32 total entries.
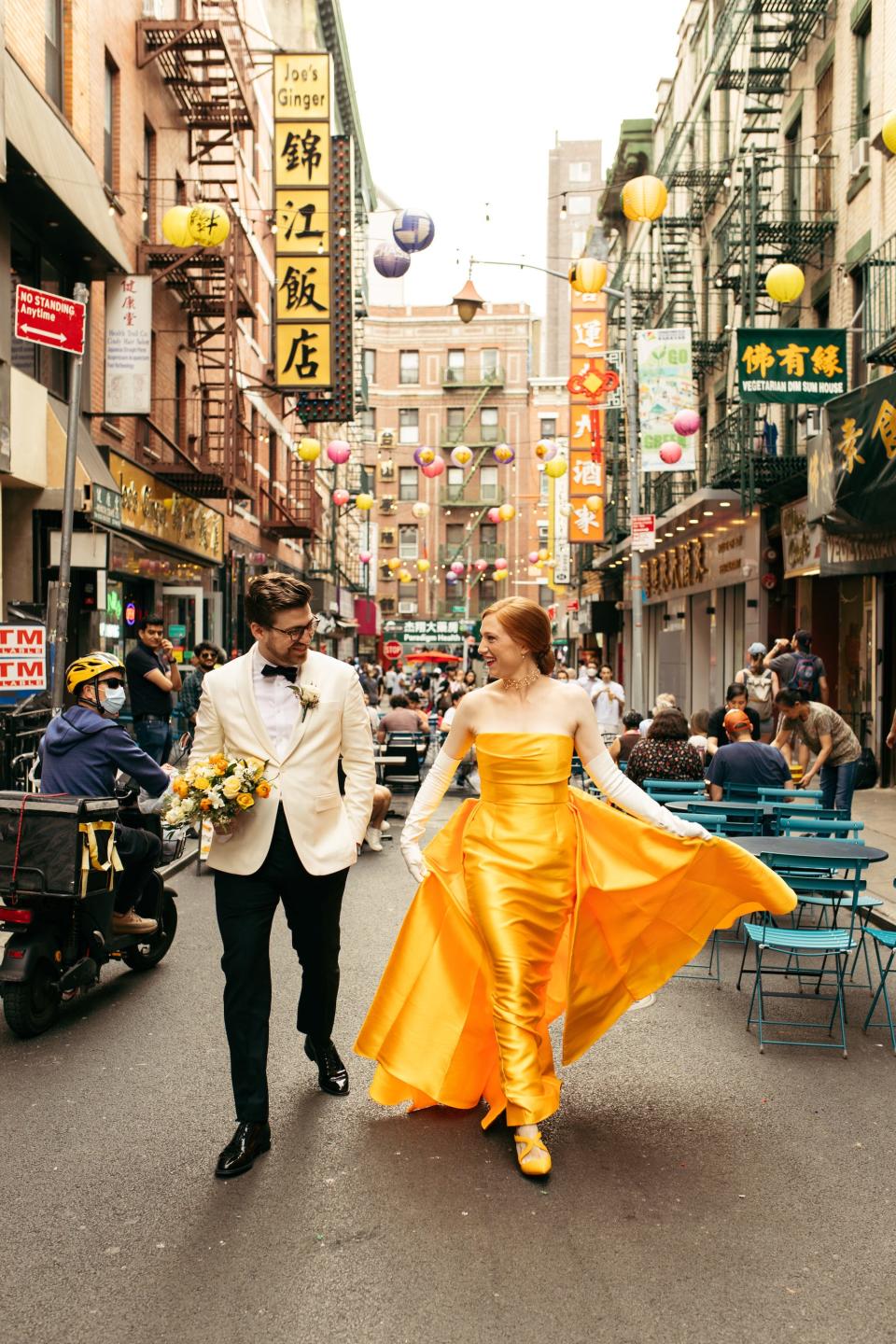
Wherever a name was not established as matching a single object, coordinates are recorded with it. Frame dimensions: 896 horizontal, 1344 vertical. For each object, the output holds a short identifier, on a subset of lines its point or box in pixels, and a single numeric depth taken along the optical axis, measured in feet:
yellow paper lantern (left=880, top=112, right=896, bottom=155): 37.73
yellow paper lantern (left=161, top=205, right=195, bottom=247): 58.03
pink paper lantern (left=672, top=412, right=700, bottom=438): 76.95
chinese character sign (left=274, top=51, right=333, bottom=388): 83.82
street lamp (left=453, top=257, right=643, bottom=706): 74.69
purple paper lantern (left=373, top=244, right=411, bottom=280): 70.23
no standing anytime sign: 30.96
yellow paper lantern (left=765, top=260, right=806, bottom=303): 56.44
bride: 16.56
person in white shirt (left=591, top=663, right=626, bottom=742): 65.72
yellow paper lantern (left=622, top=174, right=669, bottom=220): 59.47
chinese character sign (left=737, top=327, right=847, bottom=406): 59.47
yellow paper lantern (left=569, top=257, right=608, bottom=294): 65.72
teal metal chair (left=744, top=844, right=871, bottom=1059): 21.04
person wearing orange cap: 33.63
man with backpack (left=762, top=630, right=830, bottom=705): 50.11
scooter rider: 21.99
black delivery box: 20.06
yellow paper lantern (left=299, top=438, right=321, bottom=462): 88.79
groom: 15.62
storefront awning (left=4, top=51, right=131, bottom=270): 44.62
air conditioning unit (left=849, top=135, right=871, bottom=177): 61.72
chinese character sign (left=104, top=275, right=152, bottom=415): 60.44
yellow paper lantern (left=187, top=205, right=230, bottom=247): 57.47
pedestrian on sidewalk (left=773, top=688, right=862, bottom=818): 37.88
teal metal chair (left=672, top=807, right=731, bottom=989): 26.03
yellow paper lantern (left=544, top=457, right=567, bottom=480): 118.21
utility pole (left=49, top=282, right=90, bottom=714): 29.78
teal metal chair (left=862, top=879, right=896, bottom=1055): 20.74
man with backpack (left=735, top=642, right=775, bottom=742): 54.13
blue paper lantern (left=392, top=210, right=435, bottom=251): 67.31
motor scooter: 20.33
